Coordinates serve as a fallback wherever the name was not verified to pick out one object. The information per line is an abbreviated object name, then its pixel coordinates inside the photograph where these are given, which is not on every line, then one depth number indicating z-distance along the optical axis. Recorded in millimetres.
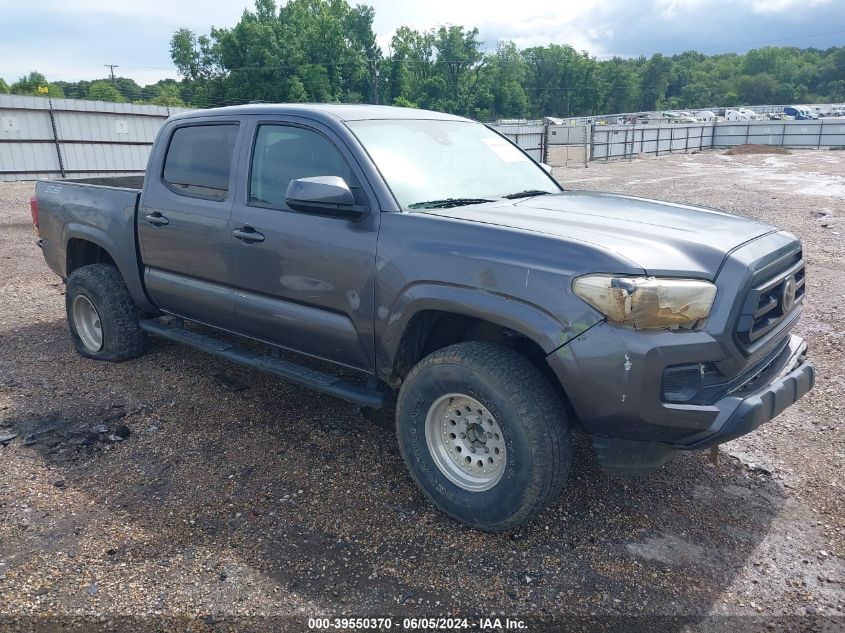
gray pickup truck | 2674
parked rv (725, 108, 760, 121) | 65219
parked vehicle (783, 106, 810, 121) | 65588
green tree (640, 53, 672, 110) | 145125
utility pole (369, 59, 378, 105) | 73875
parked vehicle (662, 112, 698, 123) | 61769
